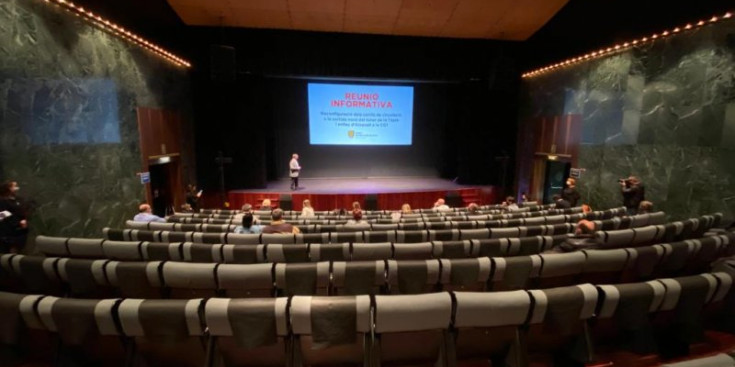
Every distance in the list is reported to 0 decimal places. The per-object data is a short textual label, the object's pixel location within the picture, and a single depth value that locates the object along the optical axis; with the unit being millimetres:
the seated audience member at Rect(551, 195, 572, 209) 6770
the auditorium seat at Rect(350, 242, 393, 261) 3211
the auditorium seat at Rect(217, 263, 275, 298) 2457
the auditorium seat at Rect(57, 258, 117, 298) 2531
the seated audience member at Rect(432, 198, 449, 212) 7236
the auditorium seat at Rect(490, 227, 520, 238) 4328
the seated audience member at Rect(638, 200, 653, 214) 5055
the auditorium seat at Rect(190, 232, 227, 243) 3832
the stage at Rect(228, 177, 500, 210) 9430
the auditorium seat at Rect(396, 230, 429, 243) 4039
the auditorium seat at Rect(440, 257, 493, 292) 2629
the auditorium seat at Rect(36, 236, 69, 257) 3352
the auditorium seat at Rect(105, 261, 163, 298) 2494
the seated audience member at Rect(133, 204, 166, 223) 5262
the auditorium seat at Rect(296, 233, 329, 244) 3844
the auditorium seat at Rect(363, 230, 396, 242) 4016
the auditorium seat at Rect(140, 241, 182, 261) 3189
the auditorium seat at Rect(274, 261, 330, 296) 2484
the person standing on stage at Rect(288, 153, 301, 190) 10125
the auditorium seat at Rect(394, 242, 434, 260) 3255
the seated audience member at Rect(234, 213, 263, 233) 4141
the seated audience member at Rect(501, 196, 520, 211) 7090
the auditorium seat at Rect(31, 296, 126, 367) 1800
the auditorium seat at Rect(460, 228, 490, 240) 4270
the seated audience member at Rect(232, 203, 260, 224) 5473
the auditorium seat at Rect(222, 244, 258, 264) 3162
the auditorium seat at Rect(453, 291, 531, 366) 1859
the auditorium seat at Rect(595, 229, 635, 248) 3508
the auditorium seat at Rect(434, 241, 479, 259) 3307
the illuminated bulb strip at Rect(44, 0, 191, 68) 5178
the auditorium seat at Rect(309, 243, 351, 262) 3178
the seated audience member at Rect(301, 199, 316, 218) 6397
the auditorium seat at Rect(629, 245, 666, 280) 2795
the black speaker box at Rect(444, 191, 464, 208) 9484
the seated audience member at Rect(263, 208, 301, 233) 4161
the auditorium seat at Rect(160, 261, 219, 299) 2447
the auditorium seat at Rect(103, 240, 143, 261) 3223
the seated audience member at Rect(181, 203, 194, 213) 7052
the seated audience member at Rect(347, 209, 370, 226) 5105
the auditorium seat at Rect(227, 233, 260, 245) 3766
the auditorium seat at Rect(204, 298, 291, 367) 1791
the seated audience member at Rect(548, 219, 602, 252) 3150
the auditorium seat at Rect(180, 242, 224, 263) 3170
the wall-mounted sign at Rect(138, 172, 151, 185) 7116
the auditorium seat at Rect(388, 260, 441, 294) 2584
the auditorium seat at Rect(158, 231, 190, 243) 3877
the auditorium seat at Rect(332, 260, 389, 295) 2555
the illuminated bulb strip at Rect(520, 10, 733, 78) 5645
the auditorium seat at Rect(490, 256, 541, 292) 2652
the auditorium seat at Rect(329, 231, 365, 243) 3959
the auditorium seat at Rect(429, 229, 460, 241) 4152
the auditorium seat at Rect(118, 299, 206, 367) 1791
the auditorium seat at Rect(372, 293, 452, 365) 1808
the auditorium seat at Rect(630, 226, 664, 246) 3660
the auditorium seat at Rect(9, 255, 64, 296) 2570
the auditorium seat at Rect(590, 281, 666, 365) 2016
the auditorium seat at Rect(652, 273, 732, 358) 2100
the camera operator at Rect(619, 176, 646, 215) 6121
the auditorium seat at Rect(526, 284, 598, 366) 1927
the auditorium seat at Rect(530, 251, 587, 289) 2703
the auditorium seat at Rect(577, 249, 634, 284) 2742
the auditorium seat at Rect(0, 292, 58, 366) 1858
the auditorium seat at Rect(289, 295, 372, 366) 1811
